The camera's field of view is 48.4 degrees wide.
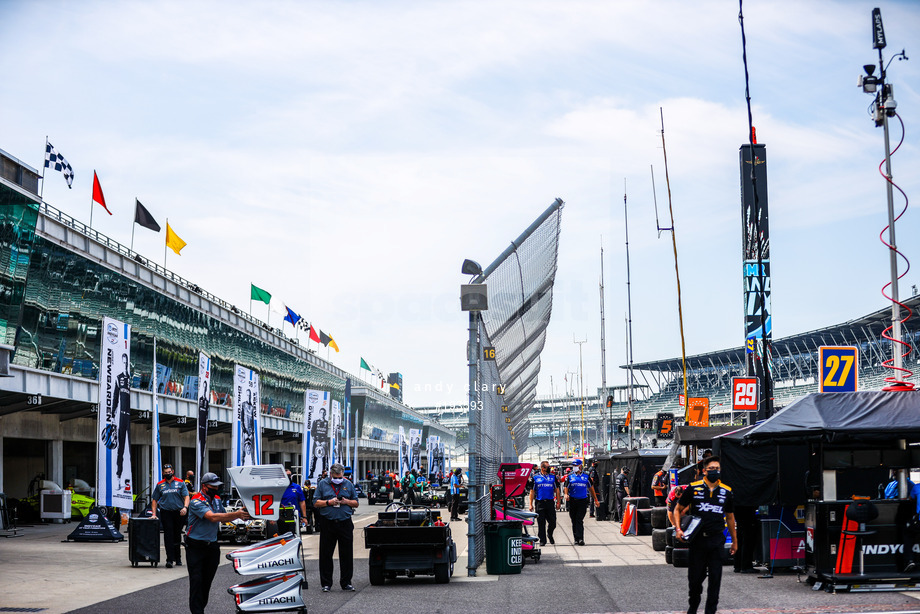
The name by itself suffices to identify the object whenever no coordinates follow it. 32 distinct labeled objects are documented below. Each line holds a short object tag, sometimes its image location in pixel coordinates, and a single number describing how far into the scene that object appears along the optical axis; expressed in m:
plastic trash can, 15.79
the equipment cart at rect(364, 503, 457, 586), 14.38
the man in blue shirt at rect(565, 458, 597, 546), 20.73
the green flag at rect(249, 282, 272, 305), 58.44
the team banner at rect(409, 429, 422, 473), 70.00
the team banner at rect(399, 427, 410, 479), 66.38
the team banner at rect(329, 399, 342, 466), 43.42
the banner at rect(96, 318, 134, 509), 22.62
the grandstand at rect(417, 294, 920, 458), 88.50
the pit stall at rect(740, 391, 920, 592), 12.70
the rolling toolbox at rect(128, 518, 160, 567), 17.84
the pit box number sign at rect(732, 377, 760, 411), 24.58
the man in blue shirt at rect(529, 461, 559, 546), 21.41
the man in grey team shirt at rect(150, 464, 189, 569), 18.11
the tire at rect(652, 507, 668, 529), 20.53
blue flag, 70.81
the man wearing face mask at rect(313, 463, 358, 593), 13.91
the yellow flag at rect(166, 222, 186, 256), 45.91
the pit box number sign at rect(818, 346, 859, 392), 18.61
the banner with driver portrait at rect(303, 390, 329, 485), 35.81
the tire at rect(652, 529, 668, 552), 19.17
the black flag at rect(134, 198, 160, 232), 41.47
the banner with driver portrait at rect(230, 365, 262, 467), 30.85
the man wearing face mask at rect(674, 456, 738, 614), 10.07
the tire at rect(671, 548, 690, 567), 15.89
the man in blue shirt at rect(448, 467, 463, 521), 35.06
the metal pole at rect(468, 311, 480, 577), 15.48
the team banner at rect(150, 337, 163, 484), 25.38
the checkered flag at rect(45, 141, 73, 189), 39.22
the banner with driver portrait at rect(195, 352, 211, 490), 30.27
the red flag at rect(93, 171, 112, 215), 37.62
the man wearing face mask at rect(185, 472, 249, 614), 10.18
